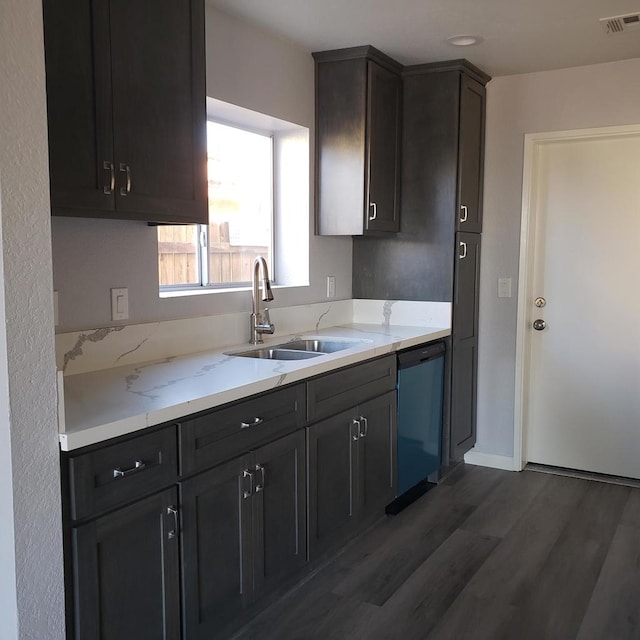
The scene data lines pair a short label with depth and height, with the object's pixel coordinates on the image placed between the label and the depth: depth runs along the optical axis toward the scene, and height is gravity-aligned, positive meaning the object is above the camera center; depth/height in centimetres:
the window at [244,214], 314 +18
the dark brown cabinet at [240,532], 206 -93
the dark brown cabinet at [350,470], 272 -95
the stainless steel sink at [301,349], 307 -47
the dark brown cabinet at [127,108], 196 +43
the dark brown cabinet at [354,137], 353 +58
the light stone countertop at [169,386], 176 -44
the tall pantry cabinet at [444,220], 376 +16
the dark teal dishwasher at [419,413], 342 -85
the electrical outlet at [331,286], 391 -22
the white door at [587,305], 383 -32
